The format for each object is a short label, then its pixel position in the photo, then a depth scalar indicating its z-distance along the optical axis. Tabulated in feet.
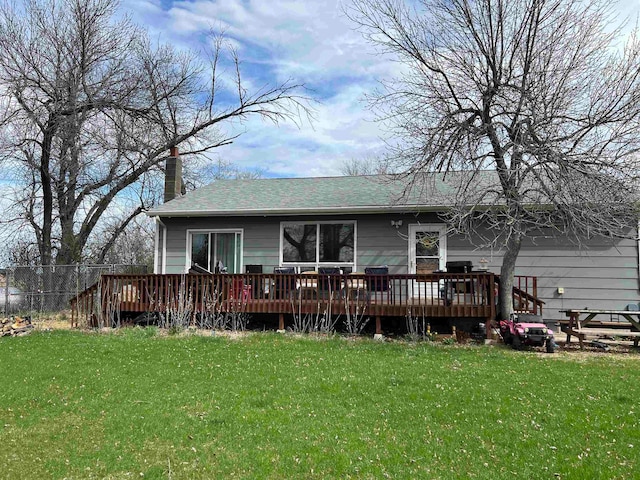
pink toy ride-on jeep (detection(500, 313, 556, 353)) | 26.32
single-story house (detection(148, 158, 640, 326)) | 35.42
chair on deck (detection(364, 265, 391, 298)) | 31.58
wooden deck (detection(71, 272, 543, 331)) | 30.55
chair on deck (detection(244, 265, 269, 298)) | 33.55
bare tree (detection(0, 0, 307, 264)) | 55.83
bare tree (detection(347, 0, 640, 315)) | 27.02
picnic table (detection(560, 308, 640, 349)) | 27.59
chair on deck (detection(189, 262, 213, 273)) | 38.32
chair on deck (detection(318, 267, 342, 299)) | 32.55
